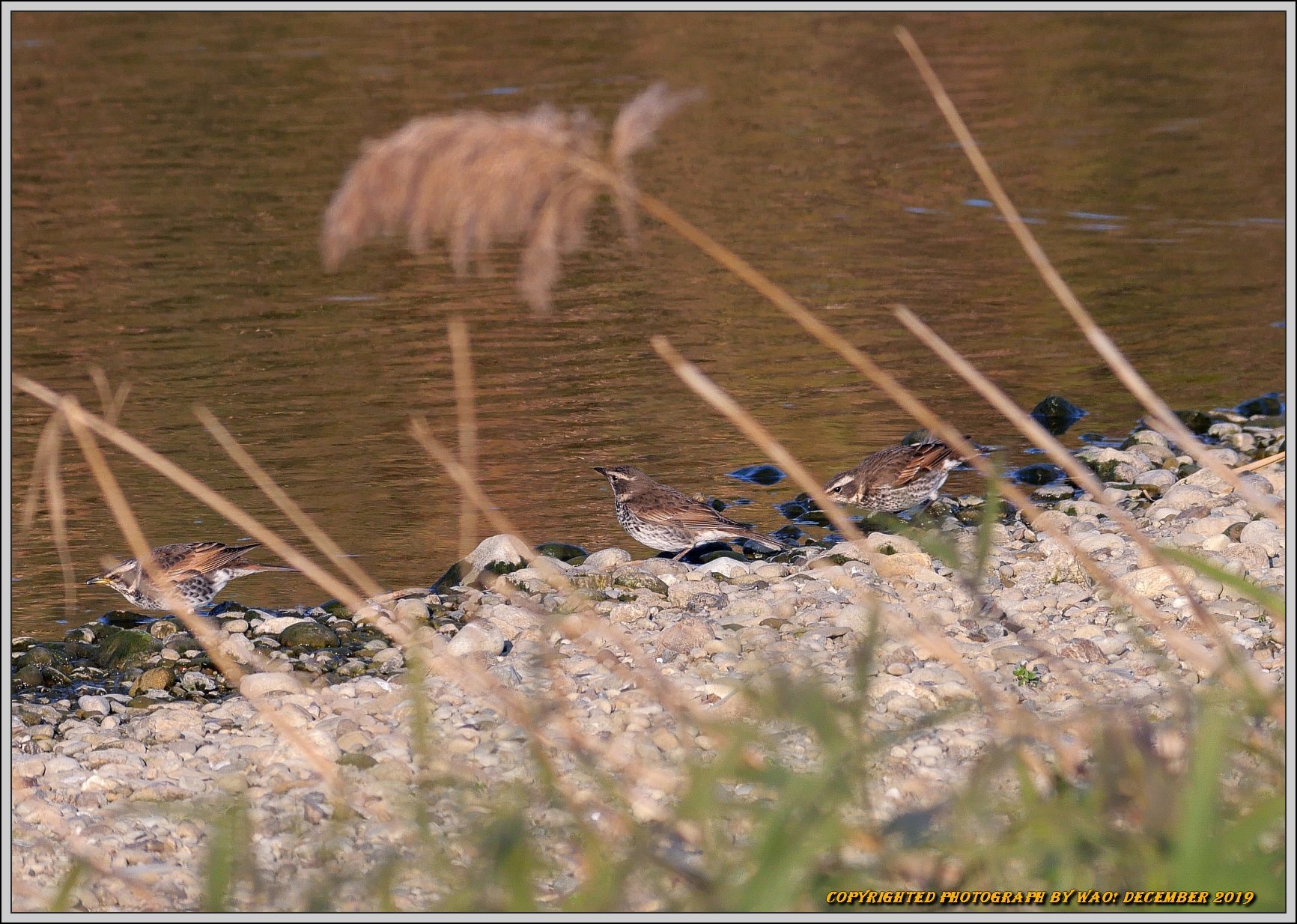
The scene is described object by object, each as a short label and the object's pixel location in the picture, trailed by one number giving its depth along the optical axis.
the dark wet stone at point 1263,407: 26.14
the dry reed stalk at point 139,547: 8.30
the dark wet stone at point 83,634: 18.08
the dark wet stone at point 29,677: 16.34
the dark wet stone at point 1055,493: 22.45
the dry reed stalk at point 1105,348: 8.48
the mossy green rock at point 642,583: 18.78
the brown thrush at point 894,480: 21.19
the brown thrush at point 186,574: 18.09
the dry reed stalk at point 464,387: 8.50
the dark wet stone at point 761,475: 23.84
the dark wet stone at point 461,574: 19.20
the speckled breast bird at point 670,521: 19.81
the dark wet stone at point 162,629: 18.06
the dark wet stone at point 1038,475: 23.56
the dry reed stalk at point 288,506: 9.16
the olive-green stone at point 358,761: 13.53
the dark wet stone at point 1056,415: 25.75
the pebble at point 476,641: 16.37
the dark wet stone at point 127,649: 17.03
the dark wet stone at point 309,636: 17.30
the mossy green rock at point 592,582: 18.89
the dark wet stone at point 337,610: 18.28
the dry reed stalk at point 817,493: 7.99
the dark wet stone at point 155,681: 16.23
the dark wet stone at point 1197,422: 25.34
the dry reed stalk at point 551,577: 8.32
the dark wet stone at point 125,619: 18.80
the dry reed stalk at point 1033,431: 8.37
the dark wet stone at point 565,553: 20.36
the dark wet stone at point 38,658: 16.77
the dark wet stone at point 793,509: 22.31
